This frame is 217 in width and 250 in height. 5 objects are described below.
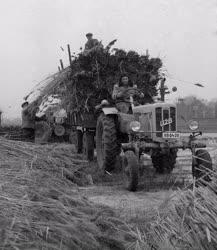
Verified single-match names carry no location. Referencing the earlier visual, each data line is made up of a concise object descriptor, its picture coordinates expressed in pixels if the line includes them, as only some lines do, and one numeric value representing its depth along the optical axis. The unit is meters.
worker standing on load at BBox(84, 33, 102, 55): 12.68
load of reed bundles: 12.41
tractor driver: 11.37
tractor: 9.23
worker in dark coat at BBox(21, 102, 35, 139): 15.52
